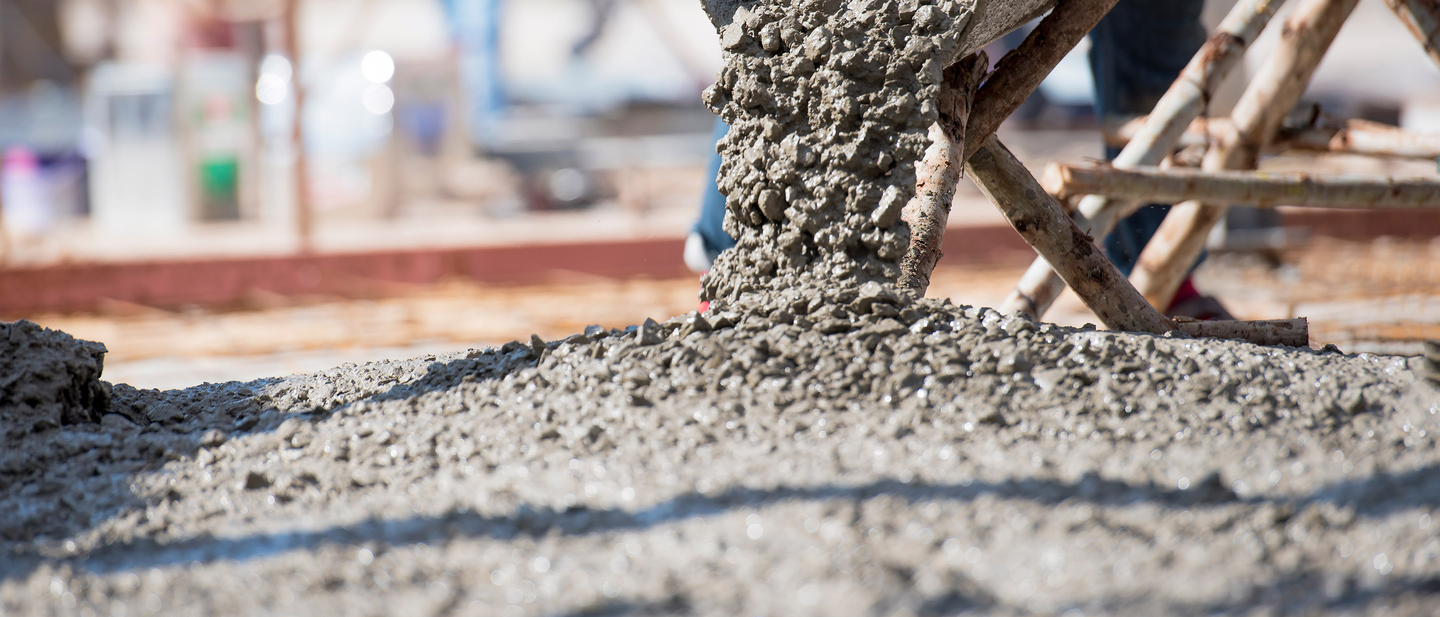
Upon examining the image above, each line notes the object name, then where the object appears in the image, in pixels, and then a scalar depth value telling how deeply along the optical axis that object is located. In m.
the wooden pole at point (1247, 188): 6.70
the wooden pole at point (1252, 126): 6.93
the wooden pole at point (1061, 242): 6.58
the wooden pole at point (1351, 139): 7.04
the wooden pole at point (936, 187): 6.47
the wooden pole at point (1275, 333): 6.54
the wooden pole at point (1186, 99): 6.85
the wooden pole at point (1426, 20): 6.92
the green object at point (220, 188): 16.39
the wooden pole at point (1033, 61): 6.57
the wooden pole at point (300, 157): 11.53
